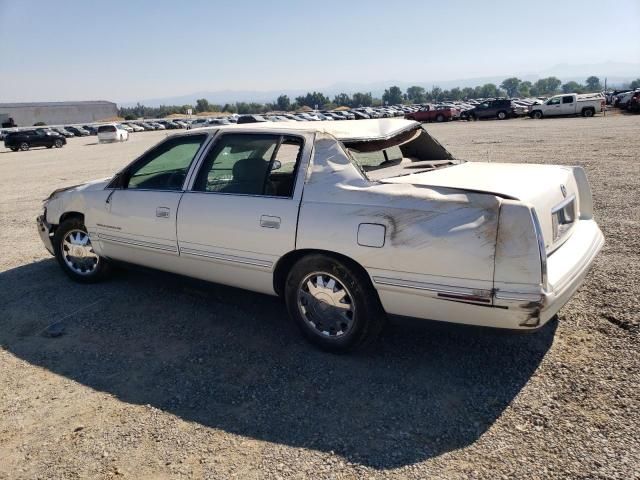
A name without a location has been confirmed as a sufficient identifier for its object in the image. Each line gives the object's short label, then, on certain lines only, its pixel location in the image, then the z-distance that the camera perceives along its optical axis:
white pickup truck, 35.38
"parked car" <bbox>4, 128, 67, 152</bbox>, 35.65
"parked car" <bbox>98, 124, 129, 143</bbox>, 39.25
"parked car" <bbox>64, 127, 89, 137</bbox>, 62.98
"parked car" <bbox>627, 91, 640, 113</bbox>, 33.94
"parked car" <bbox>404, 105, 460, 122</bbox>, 45.50
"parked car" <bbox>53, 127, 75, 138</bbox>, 60.97
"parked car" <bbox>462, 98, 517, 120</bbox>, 41.38
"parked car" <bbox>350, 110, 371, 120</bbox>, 57.97
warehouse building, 121.12
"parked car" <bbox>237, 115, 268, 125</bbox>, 44.49
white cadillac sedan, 2.99
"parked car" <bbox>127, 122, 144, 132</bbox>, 69.90
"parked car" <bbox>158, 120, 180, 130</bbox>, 68.89
